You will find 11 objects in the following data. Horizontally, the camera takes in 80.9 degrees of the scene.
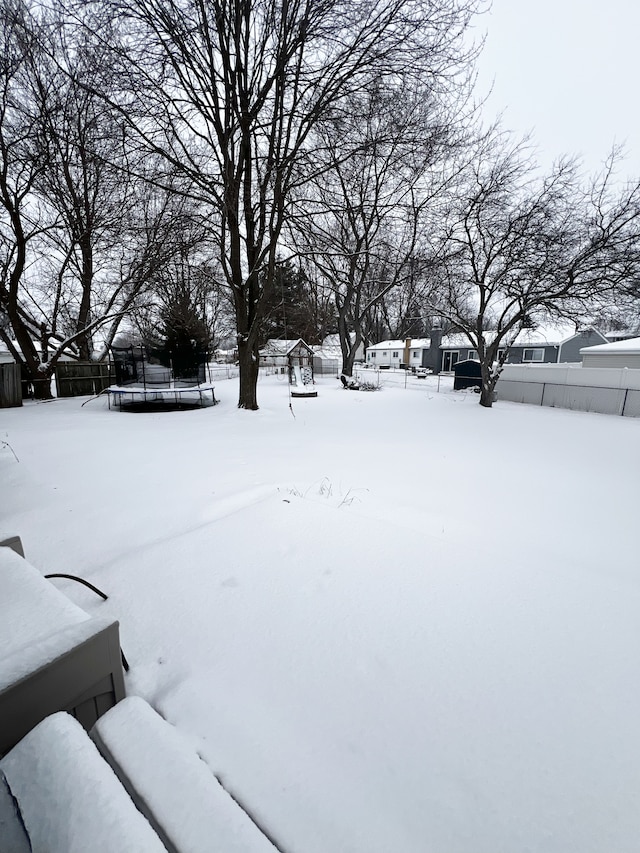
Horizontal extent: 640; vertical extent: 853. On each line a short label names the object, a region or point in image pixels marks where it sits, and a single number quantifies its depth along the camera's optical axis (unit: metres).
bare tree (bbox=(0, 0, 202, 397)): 7.84
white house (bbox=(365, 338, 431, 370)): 40.69
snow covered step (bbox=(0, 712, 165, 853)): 0.85
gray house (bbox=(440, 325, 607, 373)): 28.30
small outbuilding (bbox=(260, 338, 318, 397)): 16.97
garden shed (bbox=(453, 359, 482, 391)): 21.81
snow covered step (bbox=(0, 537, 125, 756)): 1.14
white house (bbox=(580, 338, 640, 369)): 15.23
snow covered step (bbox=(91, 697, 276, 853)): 0.95
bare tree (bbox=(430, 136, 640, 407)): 11.71
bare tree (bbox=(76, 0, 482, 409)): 7.23
